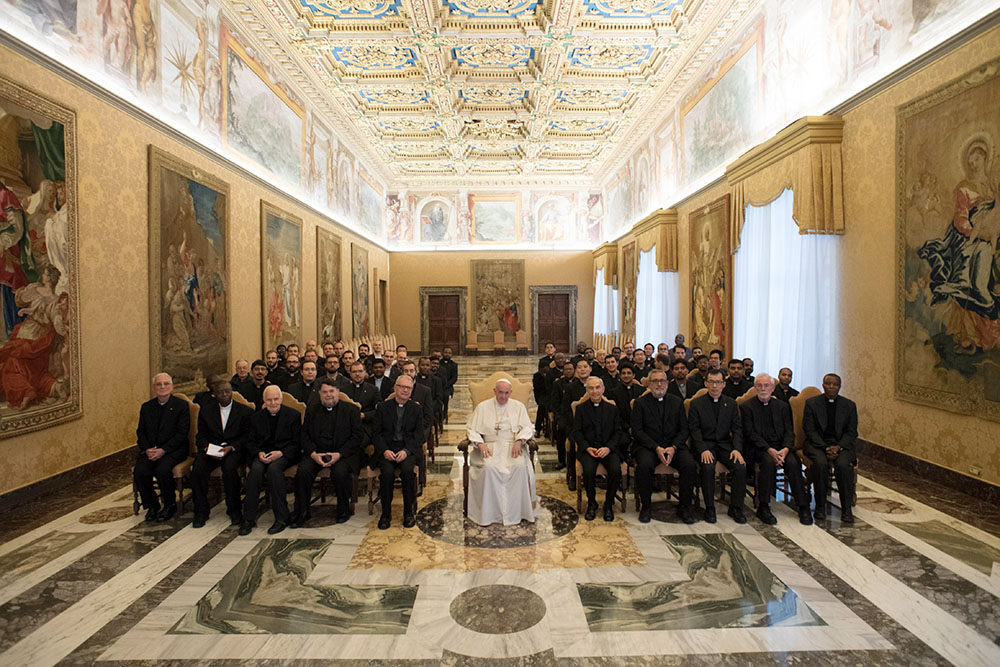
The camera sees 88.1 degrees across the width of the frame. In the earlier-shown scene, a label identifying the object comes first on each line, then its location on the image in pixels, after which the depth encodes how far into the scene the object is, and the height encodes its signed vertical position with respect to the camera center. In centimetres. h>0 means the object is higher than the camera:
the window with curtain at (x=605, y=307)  2120 +60
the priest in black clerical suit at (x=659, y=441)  526 -129
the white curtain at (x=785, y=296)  755 +41
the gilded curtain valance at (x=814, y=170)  725 +219
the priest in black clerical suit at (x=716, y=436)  521 -123
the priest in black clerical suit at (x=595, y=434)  539 -124
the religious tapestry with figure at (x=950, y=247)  512 +80
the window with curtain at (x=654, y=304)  1414 +51
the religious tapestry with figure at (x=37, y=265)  522 +63
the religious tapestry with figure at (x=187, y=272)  750 +82
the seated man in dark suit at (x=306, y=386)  685 -88
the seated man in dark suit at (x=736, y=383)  722 -87
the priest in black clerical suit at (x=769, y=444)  514 -129
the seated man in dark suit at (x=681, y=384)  720 -89
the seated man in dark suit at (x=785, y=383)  688 -85
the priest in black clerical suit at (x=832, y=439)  509 -124
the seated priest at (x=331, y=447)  525 -134
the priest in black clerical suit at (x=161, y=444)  525 -126
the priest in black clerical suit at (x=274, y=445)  511 -130
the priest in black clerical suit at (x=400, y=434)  533 -123
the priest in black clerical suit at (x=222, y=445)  519 -128
